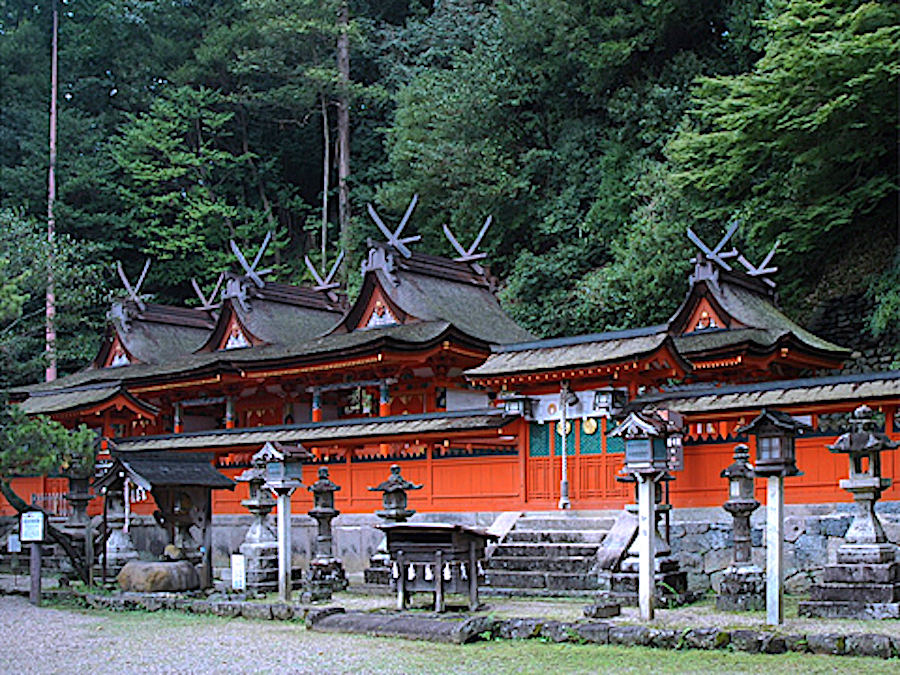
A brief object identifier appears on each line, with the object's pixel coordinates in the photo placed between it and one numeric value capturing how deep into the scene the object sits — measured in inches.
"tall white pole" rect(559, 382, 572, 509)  745.0
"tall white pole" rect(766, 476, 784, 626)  485.1
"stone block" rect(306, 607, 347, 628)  554.6
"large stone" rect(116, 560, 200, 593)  690.8
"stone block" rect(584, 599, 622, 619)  530.4
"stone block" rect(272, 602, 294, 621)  600.1
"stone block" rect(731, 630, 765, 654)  440.1
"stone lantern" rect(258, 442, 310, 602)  663.8
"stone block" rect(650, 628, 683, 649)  460.1
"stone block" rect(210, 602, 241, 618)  622.5
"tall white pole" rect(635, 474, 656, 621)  518.0
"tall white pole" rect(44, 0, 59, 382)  1457.4
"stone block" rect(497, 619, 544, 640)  499.2
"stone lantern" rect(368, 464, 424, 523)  698.2
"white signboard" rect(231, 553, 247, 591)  702.5
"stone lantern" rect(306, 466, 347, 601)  692.7
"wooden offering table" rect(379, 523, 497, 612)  558.6
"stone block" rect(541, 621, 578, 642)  486.9
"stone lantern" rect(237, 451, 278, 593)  717.9
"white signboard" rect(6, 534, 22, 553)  838.3
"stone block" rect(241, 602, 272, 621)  609.6
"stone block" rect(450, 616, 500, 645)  494.9
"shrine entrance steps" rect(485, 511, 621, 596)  667.4
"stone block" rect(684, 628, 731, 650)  450.3
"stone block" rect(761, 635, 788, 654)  436.8
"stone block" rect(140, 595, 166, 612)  658.8
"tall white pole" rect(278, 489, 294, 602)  662.5
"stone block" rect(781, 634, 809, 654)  436.1
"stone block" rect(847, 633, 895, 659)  414.6
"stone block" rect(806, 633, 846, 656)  425.7
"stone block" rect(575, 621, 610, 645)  478.9
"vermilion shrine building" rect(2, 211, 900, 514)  711.1
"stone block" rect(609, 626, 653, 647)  468.1
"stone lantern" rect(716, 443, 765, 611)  559.5
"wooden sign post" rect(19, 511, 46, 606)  706.8
